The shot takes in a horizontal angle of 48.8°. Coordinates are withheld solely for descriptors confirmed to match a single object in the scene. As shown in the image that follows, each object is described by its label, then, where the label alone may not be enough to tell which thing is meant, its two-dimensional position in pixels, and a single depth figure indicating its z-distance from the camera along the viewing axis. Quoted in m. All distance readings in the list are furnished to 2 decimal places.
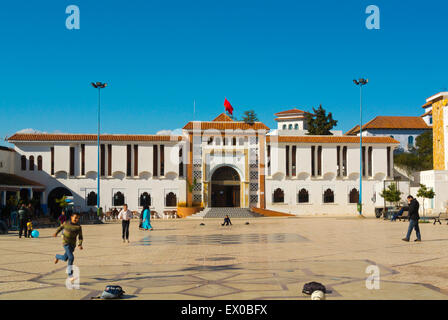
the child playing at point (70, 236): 10.12
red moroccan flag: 50.02
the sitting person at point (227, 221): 30.99
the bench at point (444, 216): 33.52
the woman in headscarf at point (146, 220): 26.89
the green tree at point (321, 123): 73.00
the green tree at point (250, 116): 78.55
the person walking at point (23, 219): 21.48
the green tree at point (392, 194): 39.25
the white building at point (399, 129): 81.88
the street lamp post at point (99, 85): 41.22
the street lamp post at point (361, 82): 43.41
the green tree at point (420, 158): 65.44
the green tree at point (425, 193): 39.94
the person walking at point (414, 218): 17.52
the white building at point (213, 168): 47.09
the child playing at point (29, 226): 21.65
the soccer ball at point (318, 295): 7.39
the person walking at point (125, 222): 18.80
